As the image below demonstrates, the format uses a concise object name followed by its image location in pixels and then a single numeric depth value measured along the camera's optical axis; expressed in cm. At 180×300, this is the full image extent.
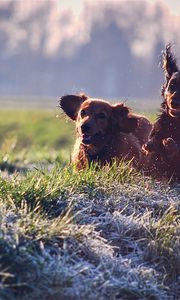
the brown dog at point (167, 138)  1770
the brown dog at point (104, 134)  1873
